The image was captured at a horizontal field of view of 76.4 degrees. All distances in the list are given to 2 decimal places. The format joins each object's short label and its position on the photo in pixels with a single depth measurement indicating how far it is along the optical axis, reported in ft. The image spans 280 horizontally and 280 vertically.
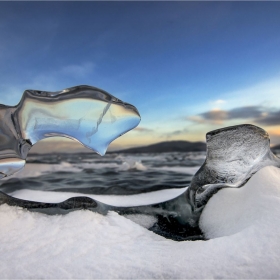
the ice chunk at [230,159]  1.13
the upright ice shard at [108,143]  0.95
